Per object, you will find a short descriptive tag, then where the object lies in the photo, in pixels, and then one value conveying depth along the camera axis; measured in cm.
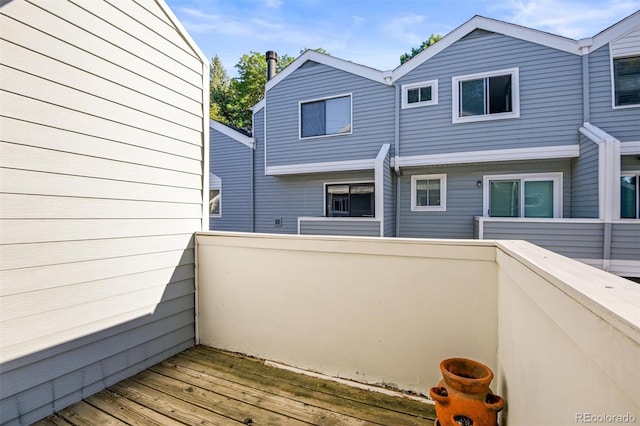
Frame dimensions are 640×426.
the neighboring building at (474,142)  535
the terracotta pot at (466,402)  150
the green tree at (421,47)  1808
